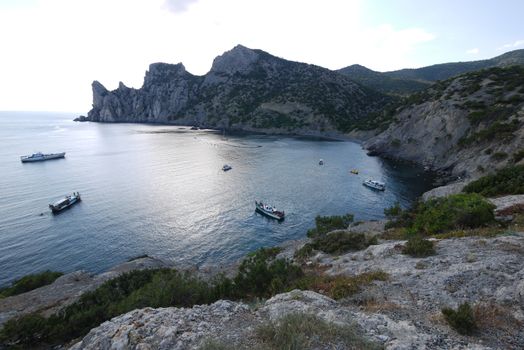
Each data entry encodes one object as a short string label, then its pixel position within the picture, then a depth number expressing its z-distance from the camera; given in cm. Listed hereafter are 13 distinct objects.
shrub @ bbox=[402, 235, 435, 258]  1903
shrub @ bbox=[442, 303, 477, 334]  1077
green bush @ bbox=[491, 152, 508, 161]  6206
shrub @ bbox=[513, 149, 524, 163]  5454
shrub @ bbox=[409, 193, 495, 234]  2402
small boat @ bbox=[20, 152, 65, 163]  10330
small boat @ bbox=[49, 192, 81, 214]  5769
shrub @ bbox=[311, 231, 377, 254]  2723
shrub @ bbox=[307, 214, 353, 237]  4159
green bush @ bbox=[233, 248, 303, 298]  1957
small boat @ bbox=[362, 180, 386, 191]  7088
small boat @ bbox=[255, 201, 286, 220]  5512
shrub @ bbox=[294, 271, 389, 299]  1510
